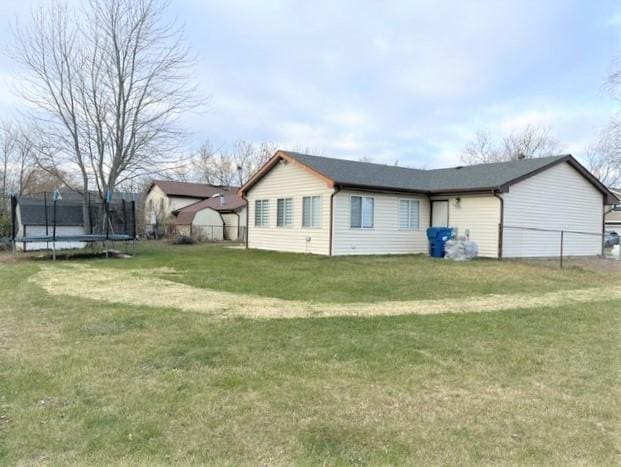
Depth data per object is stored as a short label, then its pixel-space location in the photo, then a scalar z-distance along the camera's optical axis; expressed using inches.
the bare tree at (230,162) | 1777.8
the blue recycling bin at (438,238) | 613.6
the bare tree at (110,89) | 763.4
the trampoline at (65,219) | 817.5
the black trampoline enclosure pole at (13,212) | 612.3
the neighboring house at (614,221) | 1195.5
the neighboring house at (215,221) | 1187.3
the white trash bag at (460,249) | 583.8
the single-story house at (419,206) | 604.1
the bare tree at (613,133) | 555.2
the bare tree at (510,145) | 1488.7
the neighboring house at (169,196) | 1422.2
